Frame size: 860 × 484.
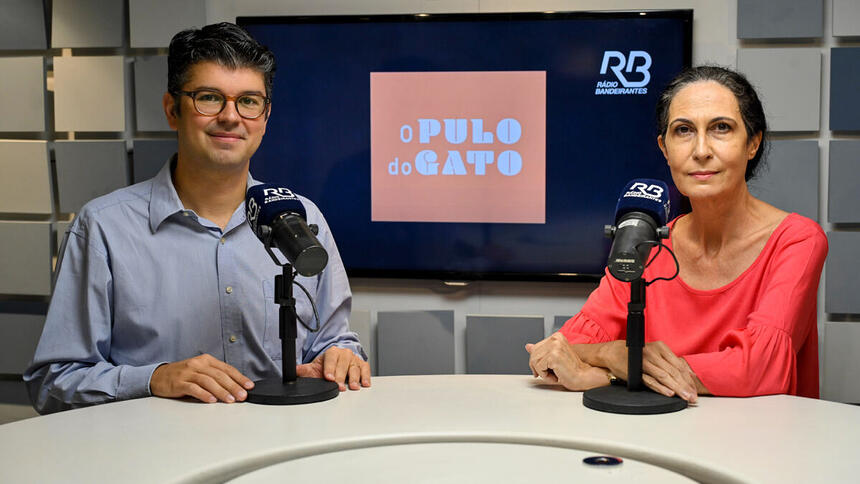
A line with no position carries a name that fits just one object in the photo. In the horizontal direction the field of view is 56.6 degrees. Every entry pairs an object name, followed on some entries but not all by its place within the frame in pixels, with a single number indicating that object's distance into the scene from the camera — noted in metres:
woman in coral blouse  1.76
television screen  3.34
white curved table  1.25
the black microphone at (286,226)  1.52
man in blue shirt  1.89
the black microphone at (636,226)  1.52
